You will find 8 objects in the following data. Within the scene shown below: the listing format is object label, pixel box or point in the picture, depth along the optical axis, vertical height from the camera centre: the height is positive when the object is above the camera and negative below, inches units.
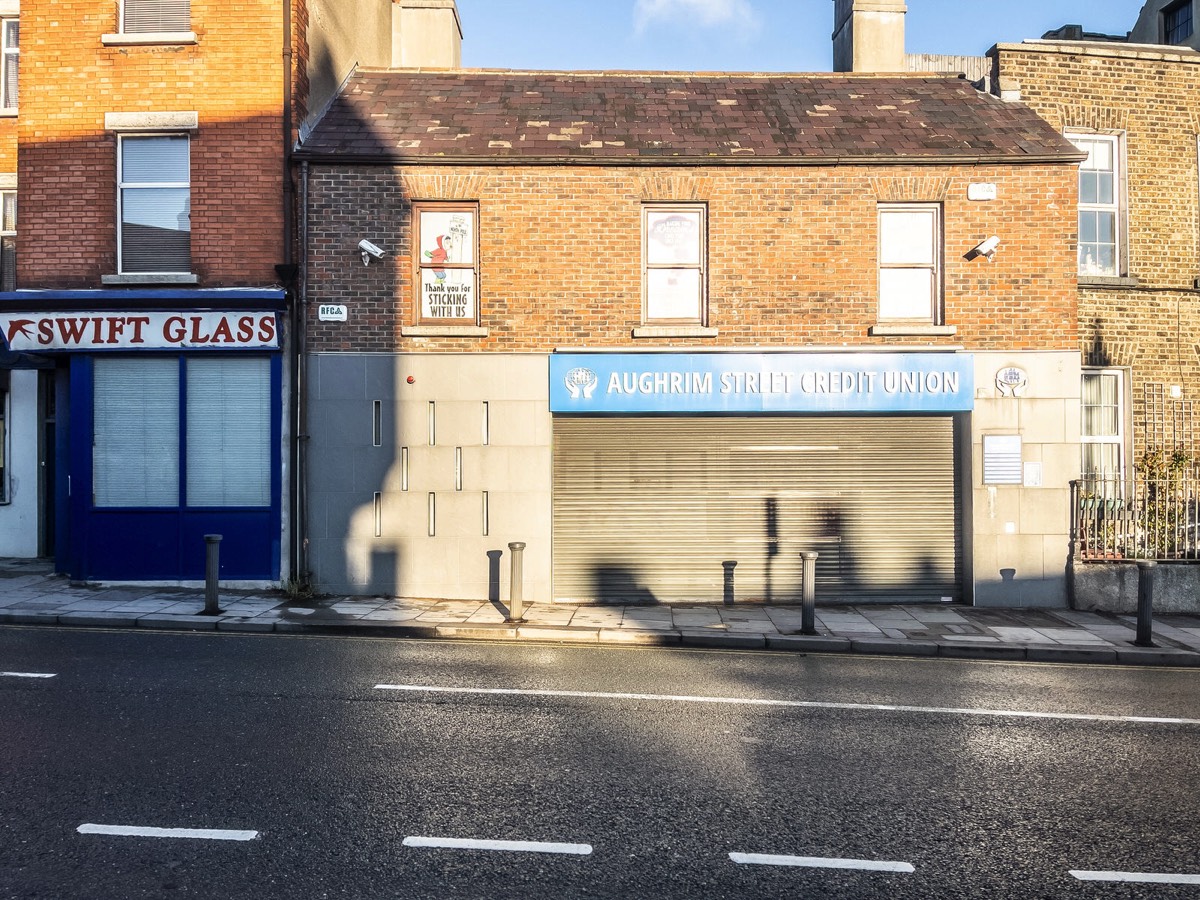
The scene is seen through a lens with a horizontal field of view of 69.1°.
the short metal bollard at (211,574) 428.8 -63.5
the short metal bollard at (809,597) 411.8 -72.3
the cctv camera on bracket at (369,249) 487.2 +109.9
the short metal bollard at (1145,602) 396.8 -72.7
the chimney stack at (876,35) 613.6 +289.5
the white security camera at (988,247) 487.8 +110.7
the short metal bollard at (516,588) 431.2 -71.2
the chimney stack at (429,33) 627.2 +298.6
